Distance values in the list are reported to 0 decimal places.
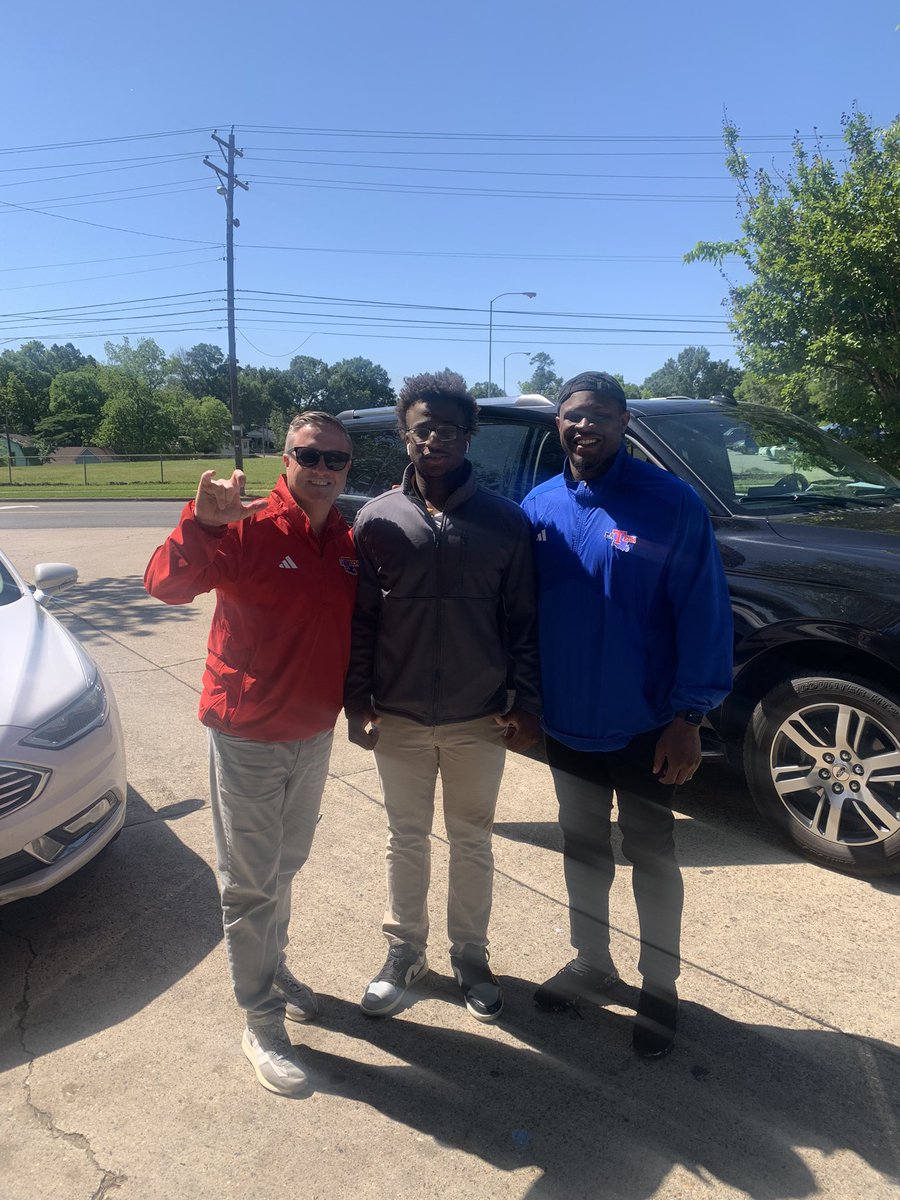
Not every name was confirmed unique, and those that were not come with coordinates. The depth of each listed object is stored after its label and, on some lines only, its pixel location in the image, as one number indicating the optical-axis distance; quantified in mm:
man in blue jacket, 2258
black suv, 3127
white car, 2740
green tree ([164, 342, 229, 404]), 118325
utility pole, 26938
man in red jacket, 2209
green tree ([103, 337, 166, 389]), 104438
